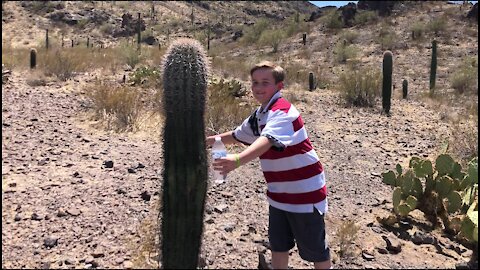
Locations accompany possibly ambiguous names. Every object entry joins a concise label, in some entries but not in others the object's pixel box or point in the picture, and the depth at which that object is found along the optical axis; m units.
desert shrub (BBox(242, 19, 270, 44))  32.50
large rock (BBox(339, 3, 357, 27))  32.81
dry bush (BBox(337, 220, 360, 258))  3.95
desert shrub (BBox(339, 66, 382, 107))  12.23
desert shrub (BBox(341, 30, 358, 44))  28.34
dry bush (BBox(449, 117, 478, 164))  7.51
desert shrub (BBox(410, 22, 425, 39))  26.83
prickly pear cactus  4.73
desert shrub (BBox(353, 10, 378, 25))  31.98
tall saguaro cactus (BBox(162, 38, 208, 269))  2.90
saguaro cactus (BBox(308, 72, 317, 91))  14.65
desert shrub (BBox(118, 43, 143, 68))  15.70
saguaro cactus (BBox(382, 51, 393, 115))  11.41
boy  2.77
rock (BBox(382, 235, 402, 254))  4.15
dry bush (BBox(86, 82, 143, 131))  7.85
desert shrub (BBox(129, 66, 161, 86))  11.07
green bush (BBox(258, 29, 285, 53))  29.60
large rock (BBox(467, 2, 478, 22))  28.05
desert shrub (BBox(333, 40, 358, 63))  23.75
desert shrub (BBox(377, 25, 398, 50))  25.56
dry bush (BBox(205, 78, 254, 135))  7.89
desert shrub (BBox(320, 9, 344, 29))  32.12
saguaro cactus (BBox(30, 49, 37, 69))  12.85
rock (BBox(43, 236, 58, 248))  3.77
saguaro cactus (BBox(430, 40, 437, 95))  15.66
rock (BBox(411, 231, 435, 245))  4.40
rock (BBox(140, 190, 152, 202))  4.70
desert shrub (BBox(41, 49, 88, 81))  11.91
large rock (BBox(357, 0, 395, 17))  33.28
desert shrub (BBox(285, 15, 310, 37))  31.73
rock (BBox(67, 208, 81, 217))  4.29
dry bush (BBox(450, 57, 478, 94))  15.61
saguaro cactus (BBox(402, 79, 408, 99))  13.95
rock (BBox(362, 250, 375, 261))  3.94
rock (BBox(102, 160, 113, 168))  5.69
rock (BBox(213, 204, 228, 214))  4.61
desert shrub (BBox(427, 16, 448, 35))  27.03
